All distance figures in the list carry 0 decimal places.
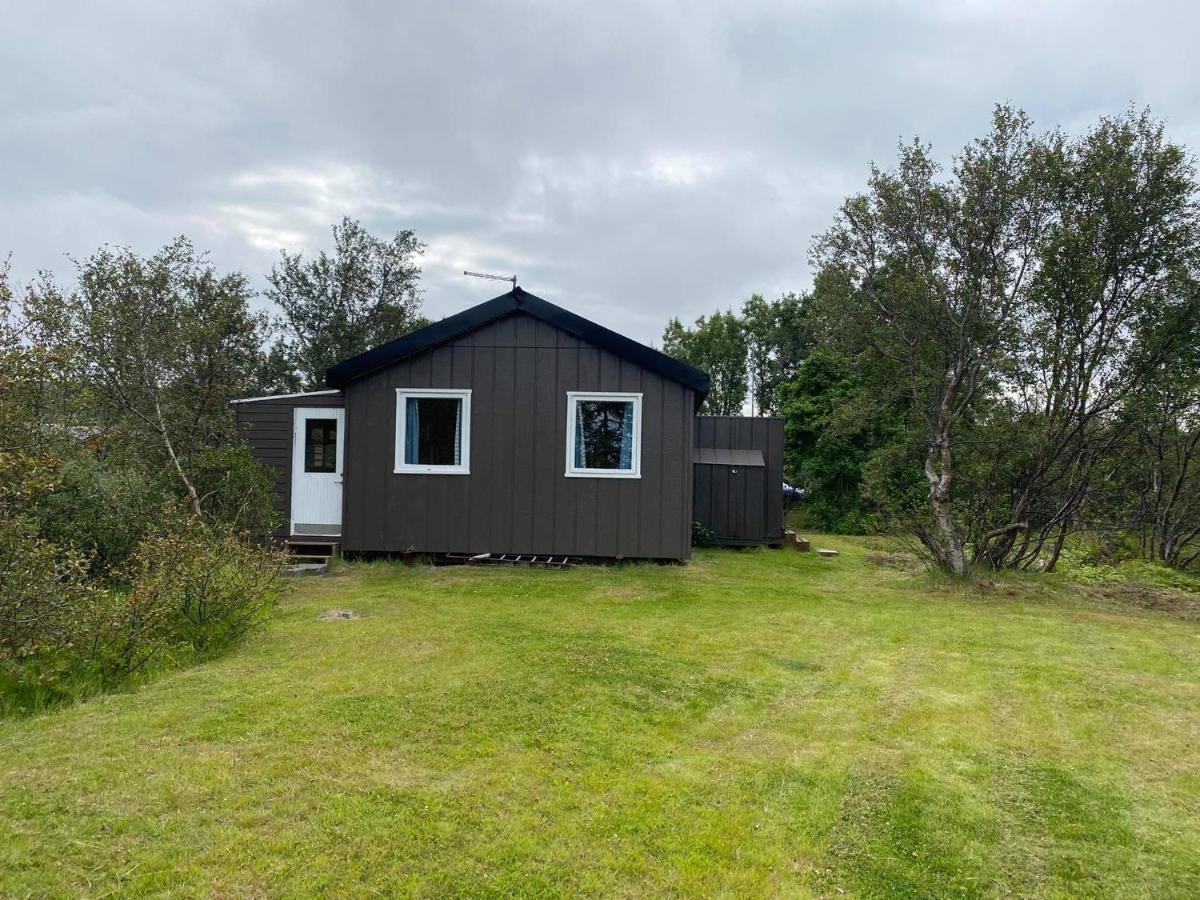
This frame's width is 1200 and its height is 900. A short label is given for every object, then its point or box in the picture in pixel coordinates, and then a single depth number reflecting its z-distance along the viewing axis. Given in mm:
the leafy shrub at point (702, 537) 12164
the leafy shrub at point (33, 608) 3725
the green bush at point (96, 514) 6168
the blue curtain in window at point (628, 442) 9156
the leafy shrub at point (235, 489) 8250
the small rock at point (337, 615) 5895
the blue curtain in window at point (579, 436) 9234
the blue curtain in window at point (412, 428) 9328
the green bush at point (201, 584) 4634
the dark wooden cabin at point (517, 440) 9125
